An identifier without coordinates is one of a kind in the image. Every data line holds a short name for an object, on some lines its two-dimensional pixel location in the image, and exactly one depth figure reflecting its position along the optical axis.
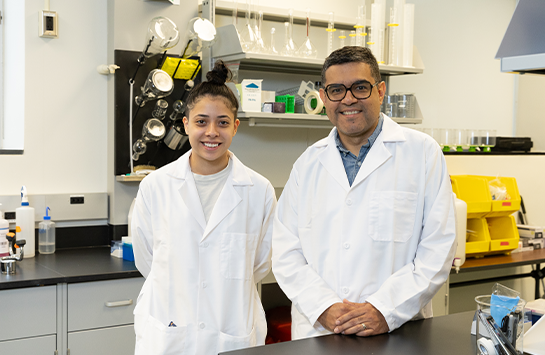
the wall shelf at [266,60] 2.71
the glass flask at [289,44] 2.92
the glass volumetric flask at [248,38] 2.74
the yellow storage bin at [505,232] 3.38
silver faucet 2.20
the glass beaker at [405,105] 3.22
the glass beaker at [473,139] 3.83
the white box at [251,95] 2.71
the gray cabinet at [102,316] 2.22
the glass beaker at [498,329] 1.11
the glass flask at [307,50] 2.94
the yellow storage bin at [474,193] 3.23
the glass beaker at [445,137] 3.72
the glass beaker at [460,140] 3.76
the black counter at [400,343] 1.20
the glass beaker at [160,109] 2.74
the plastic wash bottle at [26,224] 2.55
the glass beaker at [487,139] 3.87
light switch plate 2.68
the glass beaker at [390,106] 3.23
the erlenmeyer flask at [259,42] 2.79
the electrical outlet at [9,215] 2.62
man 1.48
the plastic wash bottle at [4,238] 2.42
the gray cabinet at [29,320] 2.07
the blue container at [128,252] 2.50
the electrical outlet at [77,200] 2.79
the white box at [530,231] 3.64
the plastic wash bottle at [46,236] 2.65
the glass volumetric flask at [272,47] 2.87
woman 1.68
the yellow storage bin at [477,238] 3.23
